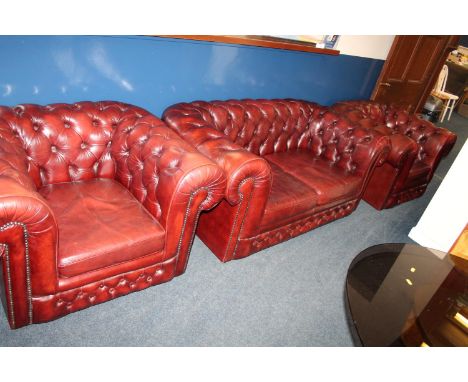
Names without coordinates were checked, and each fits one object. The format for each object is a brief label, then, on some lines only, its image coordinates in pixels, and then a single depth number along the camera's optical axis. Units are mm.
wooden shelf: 2352
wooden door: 3920
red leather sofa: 1938
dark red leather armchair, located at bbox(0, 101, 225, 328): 1295
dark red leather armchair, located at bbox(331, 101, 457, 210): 2994
